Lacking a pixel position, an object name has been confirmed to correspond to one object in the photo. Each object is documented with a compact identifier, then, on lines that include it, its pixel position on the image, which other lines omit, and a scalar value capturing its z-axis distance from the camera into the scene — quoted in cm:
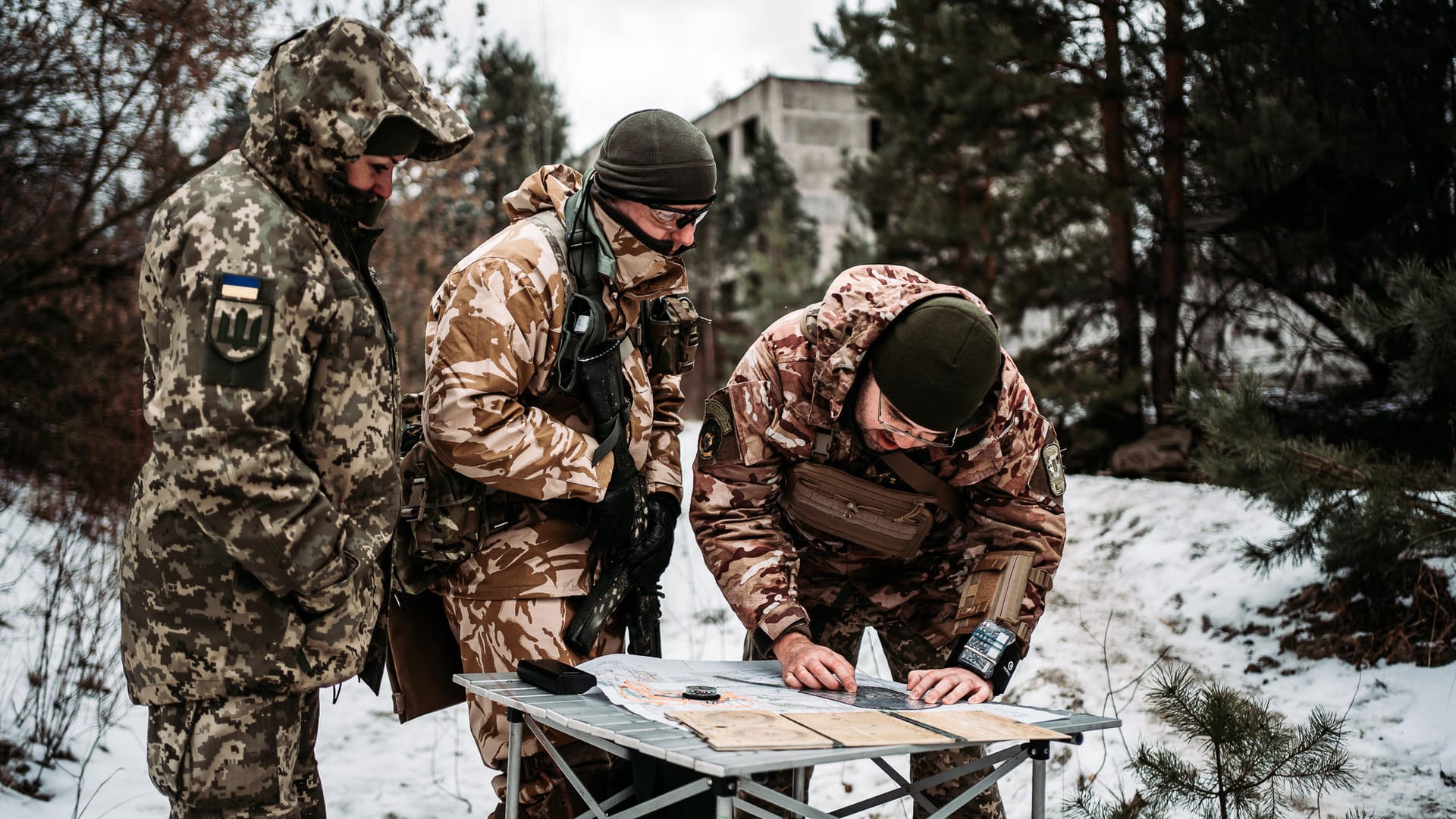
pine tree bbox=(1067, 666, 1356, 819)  235
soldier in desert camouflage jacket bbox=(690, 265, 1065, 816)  214
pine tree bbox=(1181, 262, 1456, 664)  329
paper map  187
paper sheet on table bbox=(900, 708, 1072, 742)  173
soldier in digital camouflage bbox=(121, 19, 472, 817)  165
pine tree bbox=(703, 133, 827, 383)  1828
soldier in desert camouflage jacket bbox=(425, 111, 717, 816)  209
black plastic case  188
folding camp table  148
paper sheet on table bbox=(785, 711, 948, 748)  163
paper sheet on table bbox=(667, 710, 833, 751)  154
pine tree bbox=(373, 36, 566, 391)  938
